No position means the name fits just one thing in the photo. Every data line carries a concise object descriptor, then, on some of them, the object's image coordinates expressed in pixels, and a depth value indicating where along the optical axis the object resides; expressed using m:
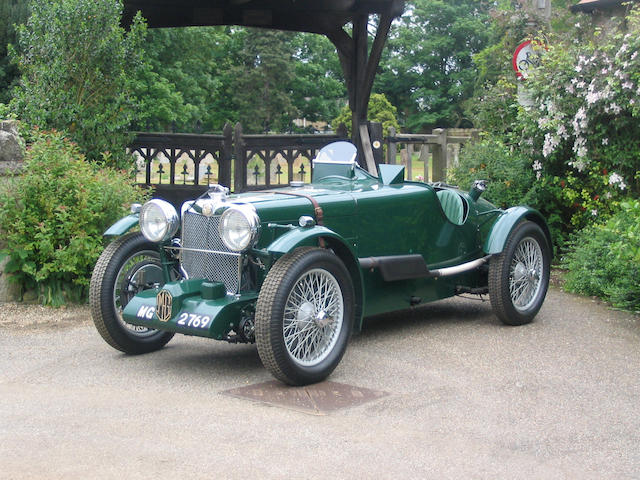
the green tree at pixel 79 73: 9.27
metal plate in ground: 4.93
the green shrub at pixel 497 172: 10.08
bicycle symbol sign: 12.52
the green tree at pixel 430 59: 51.31
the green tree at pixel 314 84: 43.78
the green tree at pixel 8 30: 14.88
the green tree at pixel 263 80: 39.44
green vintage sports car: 5.33
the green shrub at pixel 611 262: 7.04
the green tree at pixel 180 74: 26.98
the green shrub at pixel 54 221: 7.55
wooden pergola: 12.59
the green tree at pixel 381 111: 32.78
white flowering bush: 8.60
